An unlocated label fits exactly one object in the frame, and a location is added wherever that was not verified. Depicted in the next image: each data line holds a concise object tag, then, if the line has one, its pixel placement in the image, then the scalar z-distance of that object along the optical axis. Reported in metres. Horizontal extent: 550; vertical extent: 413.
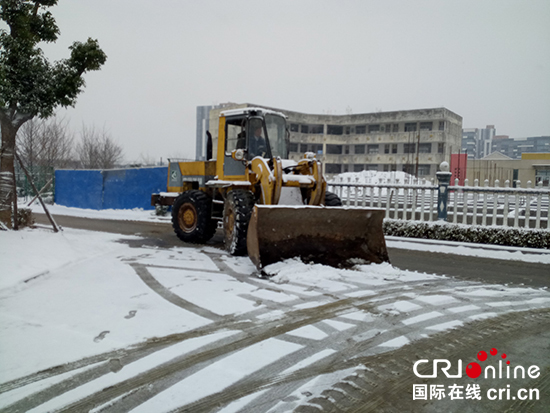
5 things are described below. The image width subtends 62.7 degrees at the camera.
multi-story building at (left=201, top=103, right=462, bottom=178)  50.84
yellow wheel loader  6.89
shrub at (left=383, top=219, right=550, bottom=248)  10.05
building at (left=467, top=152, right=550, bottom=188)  43.78
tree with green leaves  8.87
